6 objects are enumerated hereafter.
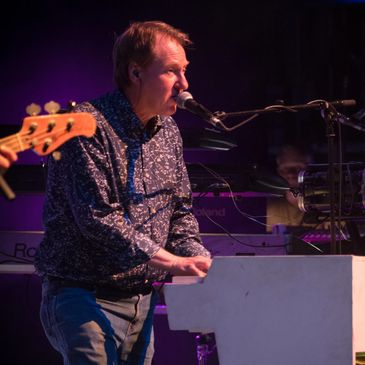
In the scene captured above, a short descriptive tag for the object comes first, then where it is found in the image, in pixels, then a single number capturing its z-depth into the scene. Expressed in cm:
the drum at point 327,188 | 889
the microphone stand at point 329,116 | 698
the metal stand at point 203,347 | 939
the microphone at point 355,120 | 754
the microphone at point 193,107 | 660
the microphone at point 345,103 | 755
